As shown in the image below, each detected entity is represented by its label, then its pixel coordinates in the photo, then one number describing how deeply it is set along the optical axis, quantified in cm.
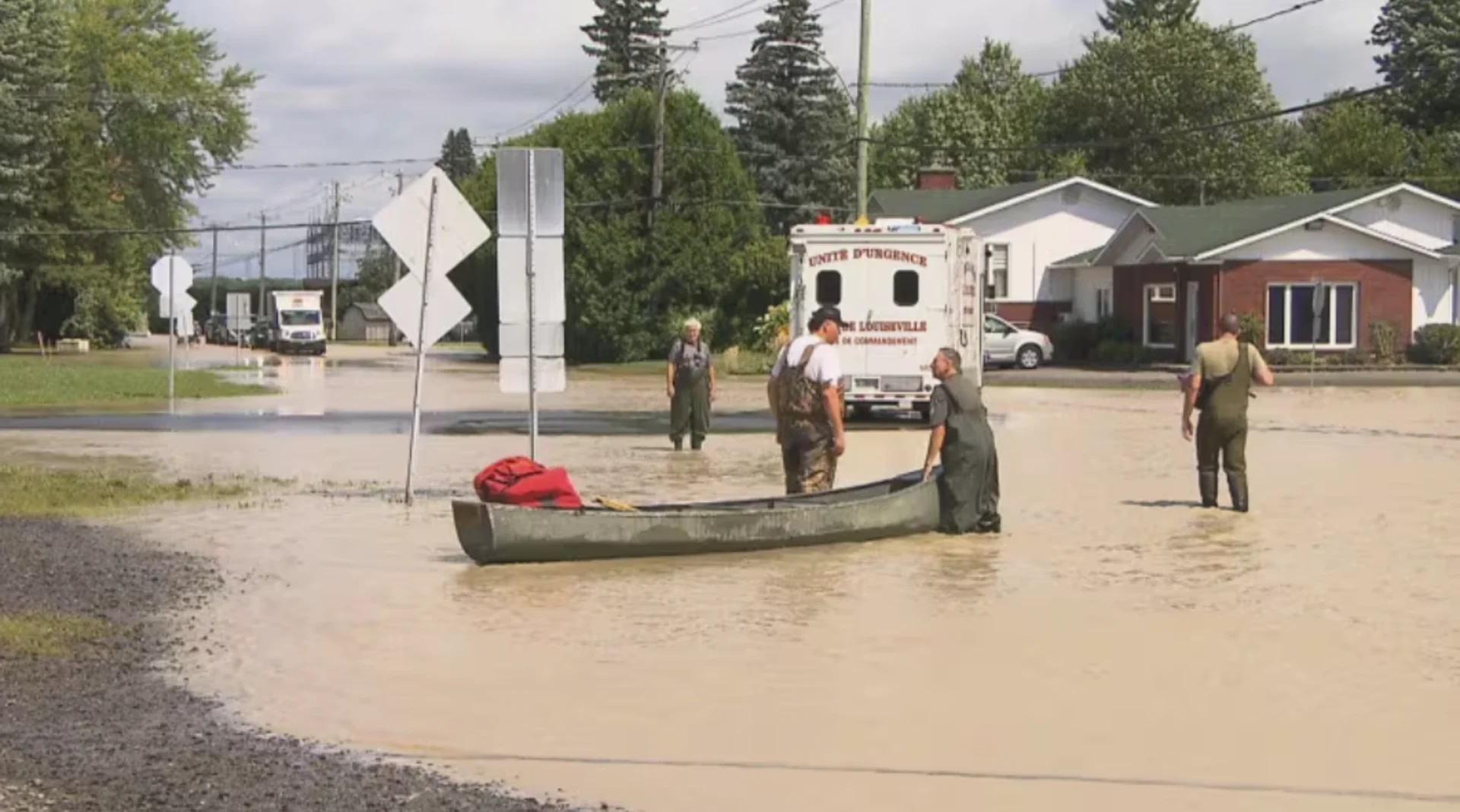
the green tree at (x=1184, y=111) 8581
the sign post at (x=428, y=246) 1786
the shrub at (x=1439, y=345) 5216
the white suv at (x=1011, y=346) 5503
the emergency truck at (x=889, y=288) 2958
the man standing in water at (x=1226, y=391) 1788
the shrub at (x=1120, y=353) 5588
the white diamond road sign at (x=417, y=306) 1792
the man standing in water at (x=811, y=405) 1574
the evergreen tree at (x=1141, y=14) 10238
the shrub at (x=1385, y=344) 5275
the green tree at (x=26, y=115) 6925
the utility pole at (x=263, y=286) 13925
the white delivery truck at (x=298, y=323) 8819
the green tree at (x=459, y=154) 16138
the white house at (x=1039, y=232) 6259
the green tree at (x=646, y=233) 6606
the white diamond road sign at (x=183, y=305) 4172
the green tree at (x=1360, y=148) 8444
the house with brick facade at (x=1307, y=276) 5306
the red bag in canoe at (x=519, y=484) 1429
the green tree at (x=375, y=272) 14738
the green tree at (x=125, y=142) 7712
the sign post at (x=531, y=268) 1728
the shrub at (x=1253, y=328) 5181
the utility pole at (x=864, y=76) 4019
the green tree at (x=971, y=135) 9419
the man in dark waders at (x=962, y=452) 1616
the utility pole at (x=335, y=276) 13100
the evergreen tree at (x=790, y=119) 8944
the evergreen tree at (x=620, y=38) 9856
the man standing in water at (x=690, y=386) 2556
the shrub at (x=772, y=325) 5578
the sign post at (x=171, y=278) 4038
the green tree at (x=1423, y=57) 8094
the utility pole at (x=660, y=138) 6356
